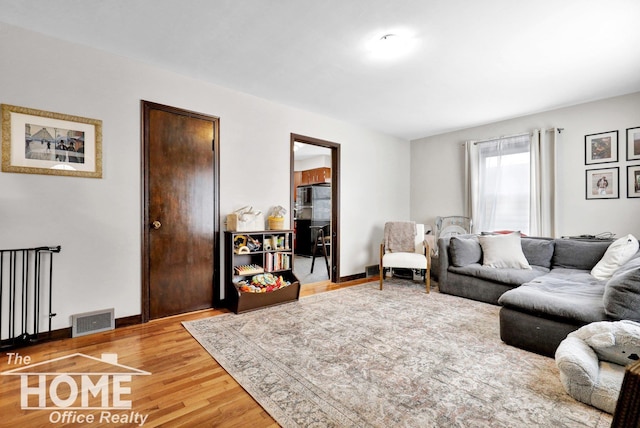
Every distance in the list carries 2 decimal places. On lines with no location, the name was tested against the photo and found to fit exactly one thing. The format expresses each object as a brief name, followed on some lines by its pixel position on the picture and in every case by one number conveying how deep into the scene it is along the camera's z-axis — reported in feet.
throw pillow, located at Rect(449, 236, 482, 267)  12.89
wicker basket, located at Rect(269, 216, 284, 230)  12.09
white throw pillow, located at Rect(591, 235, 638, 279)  9.52
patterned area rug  5.13
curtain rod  13.51
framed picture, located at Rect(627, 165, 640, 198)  11.65
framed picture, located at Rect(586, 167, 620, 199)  12.14
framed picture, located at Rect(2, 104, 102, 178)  7.57
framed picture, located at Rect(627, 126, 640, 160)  11.67
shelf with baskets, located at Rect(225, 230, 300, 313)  10.69
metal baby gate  7.45
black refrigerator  24.35
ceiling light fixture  8.00
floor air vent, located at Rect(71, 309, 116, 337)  8.28
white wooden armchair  13.74
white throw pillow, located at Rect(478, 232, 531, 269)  12.05
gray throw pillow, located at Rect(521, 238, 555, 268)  12.20
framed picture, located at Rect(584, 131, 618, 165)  12.19
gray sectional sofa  6.81
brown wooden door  9.71
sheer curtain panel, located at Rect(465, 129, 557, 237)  13.73
